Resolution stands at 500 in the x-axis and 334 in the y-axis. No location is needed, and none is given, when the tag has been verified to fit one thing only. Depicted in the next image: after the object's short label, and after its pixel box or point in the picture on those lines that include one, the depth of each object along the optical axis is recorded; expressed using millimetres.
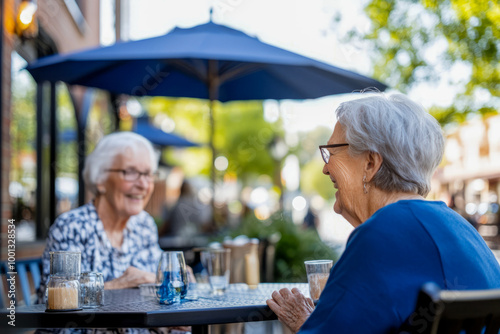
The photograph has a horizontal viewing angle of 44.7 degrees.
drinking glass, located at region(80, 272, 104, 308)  2305
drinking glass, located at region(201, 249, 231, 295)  2795
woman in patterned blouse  3152
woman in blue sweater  1593
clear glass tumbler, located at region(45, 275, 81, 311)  2164
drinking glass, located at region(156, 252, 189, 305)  2416
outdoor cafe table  2080
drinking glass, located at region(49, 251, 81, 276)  2209
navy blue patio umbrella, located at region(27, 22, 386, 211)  3990
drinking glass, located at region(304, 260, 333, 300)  2483
